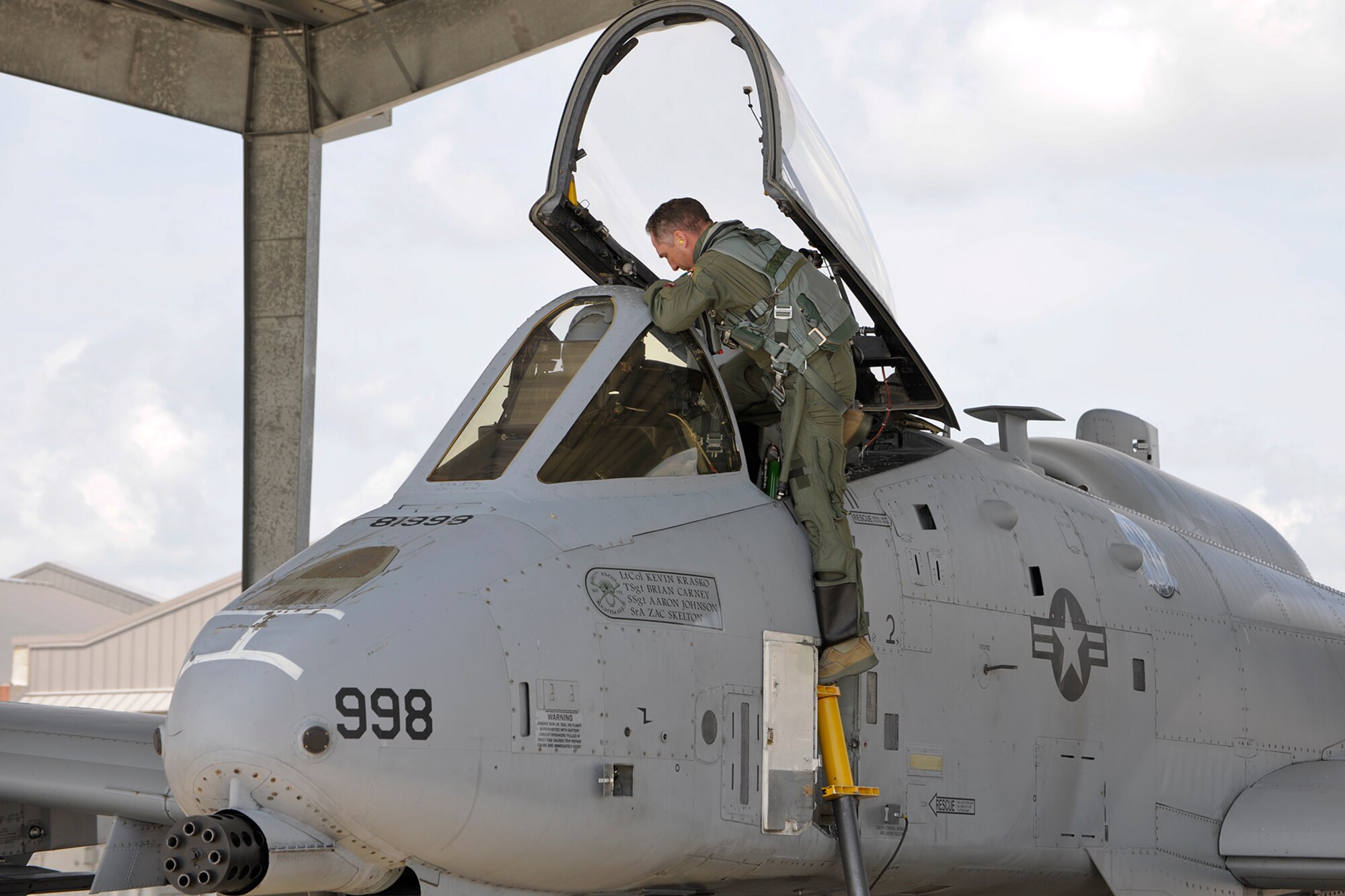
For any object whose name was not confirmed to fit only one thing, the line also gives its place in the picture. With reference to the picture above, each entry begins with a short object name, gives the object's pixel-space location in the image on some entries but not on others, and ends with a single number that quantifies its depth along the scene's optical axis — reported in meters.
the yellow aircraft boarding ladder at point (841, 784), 10.95
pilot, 11.45
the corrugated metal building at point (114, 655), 79.31
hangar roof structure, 33.62
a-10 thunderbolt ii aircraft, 8.84
